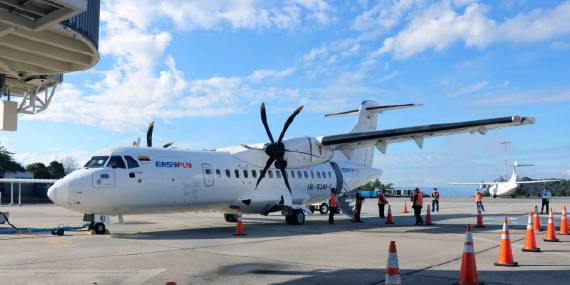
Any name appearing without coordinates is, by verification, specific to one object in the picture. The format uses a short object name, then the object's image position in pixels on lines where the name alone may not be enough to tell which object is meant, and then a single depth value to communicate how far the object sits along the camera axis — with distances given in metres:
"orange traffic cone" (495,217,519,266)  7.84
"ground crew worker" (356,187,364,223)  18.72
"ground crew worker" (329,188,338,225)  17.88
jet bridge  7.02
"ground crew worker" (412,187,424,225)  17.25
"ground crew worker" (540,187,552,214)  24.30
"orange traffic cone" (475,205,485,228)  15.55
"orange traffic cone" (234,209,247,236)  13.74
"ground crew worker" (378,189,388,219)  19.39
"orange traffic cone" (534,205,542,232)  14.01
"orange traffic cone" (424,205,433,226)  17.00
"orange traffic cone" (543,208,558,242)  11.19
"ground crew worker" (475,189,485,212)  20.91
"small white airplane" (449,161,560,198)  53.28
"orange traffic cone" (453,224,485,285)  6.32
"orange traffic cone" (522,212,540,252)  9.47
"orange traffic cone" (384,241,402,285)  4.96
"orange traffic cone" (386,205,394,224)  17.66
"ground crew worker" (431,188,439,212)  27.14
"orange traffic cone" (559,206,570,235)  12.75
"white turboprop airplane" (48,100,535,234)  13.13
